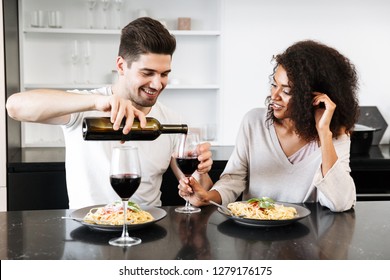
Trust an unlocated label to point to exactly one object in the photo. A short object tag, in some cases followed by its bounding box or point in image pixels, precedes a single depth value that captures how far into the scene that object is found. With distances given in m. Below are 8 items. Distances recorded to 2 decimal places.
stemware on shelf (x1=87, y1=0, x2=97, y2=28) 3.76
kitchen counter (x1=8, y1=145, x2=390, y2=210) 3.21
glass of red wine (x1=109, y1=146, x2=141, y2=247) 1.43
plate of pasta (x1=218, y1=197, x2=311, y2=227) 1.66
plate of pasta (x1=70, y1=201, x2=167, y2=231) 1.58
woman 2.26
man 2.26
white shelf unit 3.76
